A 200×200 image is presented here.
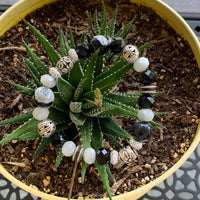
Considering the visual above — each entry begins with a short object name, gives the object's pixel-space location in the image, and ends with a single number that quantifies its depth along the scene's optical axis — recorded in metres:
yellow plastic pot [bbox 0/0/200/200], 0.27
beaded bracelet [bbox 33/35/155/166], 0.21
